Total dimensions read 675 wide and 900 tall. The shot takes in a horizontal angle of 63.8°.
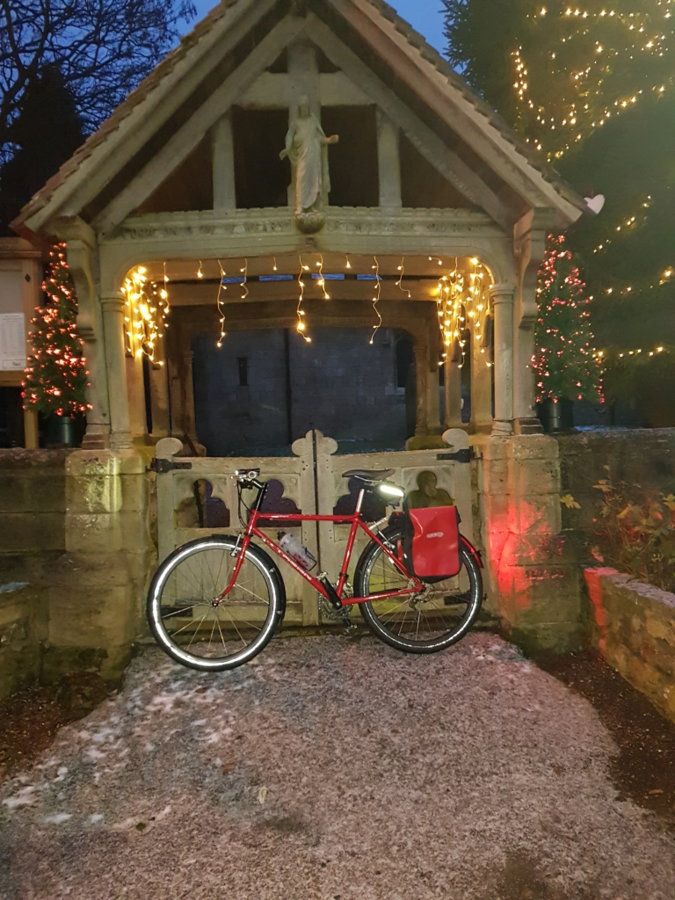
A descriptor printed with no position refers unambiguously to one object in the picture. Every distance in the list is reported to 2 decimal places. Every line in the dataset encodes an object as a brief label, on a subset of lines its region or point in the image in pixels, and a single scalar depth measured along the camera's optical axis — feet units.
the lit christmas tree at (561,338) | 21.66
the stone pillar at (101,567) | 14.96
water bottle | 14.75
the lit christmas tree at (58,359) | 18.94
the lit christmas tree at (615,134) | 29.66
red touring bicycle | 14.34
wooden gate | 16.11
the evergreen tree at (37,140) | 52.47
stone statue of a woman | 14.75
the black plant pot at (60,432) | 18.54
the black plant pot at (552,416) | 20.35
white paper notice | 21.74
